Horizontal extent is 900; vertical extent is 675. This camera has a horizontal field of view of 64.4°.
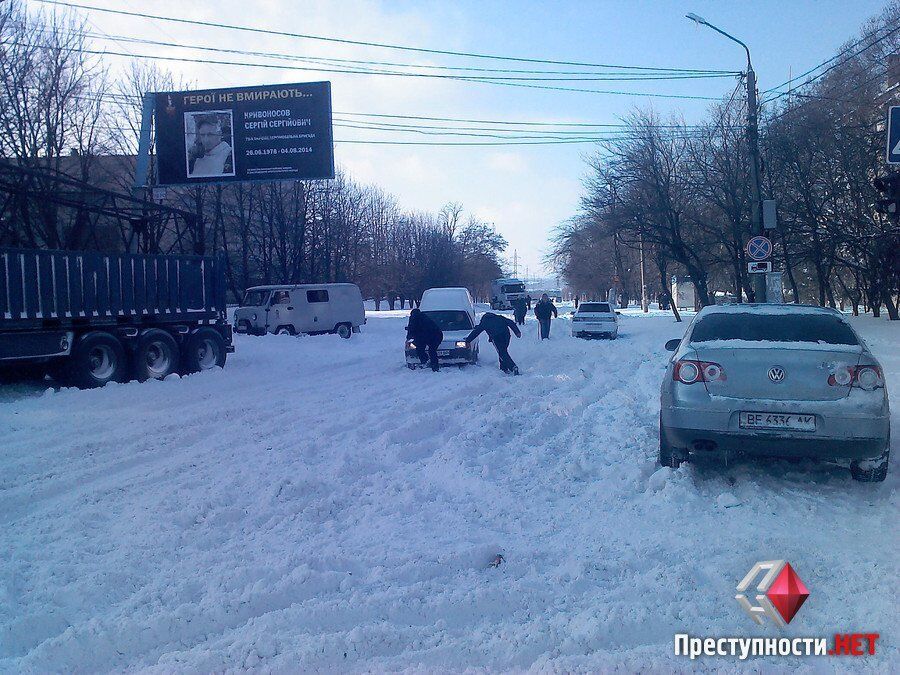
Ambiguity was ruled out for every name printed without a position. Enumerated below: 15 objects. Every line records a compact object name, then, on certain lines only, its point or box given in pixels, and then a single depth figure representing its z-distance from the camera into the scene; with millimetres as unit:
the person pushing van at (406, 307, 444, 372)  16312
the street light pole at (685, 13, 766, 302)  18656
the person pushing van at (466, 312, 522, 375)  15797
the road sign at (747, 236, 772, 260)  17562
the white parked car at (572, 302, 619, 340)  29891
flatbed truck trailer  12188
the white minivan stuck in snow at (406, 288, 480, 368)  16906
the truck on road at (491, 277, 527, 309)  63312
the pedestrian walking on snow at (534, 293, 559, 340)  27094
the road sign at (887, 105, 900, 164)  8469
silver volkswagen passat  5852
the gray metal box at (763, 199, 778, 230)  18312
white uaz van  29703
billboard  20625
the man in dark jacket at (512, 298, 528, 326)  33047
